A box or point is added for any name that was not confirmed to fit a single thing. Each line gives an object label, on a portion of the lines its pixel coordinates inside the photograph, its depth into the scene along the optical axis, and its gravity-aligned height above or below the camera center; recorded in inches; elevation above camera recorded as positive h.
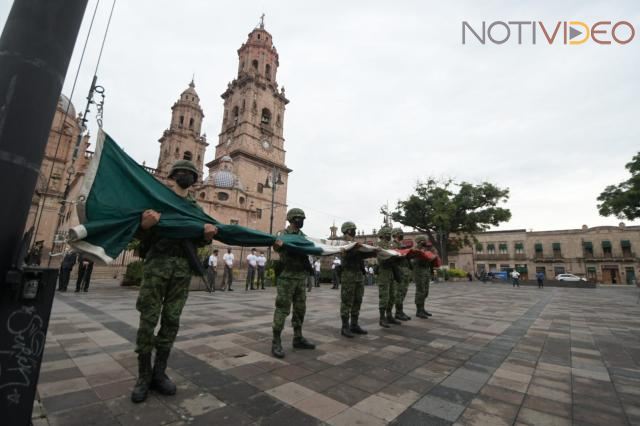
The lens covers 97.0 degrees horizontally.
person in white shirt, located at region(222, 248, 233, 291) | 555.5 -25.1
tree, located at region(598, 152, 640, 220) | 895.1 +276.2
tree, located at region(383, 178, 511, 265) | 1403.8 +319.4
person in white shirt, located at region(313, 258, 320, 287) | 747.7 -19.5
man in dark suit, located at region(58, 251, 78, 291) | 470.0 -33.8
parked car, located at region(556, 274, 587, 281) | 1624.5 +25.5
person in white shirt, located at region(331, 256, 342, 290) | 722.2 -23.3
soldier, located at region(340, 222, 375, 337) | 230.4 -15.2
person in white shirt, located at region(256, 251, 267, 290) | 616.7 -10.9
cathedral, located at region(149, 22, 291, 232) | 1509.6 +732.6
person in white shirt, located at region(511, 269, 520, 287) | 1190.9 -5.2
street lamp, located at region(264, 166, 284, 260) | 827.5 +239.2
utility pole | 68.2 +18.6
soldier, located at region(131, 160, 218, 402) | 115.0 -16.3
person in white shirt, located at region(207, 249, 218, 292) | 525.0 -20.7
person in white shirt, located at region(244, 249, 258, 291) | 595.2 -13.5
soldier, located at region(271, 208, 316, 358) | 180.9 -17.1
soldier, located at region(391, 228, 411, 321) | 291.6 -5.6
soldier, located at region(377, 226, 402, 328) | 263.7 -16.6
